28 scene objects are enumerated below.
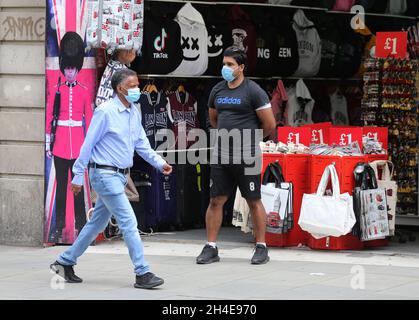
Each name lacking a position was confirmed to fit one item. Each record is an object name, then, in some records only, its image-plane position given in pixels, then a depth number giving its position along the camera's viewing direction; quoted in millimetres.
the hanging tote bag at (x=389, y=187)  10930
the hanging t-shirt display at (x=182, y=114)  12328
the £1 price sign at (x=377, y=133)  11188
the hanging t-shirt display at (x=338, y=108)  14383
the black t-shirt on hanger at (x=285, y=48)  13359
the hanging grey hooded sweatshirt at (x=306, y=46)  13633
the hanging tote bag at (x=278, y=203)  10570
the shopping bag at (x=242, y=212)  10977
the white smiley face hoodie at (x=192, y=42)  12047
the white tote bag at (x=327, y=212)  10273
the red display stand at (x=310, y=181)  10539
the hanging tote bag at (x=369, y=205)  10430
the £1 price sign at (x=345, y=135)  10930
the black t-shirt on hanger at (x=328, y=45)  14062
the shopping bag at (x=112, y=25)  10898
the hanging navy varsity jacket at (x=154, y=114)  12008
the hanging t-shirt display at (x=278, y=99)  13234
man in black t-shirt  9719
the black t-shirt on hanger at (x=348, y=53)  14188
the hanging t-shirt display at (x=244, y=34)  12820
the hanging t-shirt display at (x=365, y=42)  14203
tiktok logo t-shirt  11811
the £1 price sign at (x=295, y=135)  11164
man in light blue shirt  8508
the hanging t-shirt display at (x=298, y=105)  13422
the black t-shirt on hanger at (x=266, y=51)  13164
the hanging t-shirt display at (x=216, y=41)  12492
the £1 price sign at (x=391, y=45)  12297
